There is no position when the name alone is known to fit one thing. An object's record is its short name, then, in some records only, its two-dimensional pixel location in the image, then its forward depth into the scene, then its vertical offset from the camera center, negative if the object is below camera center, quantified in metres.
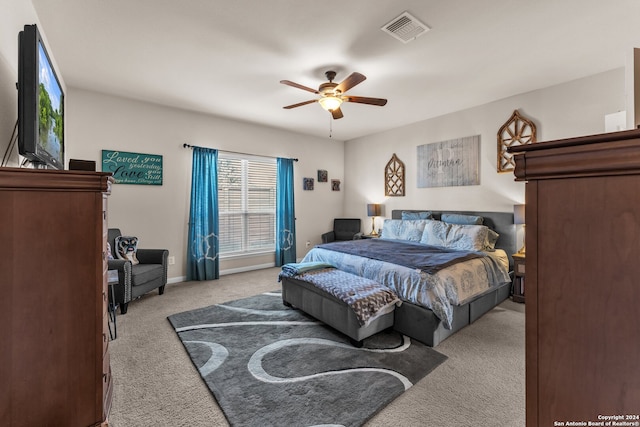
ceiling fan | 2.86 +1.27
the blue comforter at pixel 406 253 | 2.79 -0.46
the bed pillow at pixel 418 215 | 4.66 -0.03
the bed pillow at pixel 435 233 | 3.97 -0.29
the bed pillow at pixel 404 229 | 4.34 -0.25
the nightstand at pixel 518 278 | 3.45 -0.80
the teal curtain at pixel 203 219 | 4.43 -0.07
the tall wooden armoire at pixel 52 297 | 1.00 -0.31
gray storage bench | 2.44 -0.91
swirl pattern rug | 1.73 -1.15
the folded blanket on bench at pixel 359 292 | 2.39 -0.71
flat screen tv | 1.31 +0.58
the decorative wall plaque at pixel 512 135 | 3.69 +1.05
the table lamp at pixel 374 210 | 5.52 +0.07
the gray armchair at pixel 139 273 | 3.08 -0.69
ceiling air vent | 2.23 +1.52
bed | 2.47 -0.68
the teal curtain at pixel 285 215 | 5.40 -0.02
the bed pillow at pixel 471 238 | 3.64 -0.33
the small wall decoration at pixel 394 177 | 5.30 +0.69
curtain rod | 4.38 +1.06
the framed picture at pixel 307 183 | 5.82 +0.62
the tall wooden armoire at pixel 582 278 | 0.49 -0.12
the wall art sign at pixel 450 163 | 4.29 +0.81
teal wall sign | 3.80 +0.66
